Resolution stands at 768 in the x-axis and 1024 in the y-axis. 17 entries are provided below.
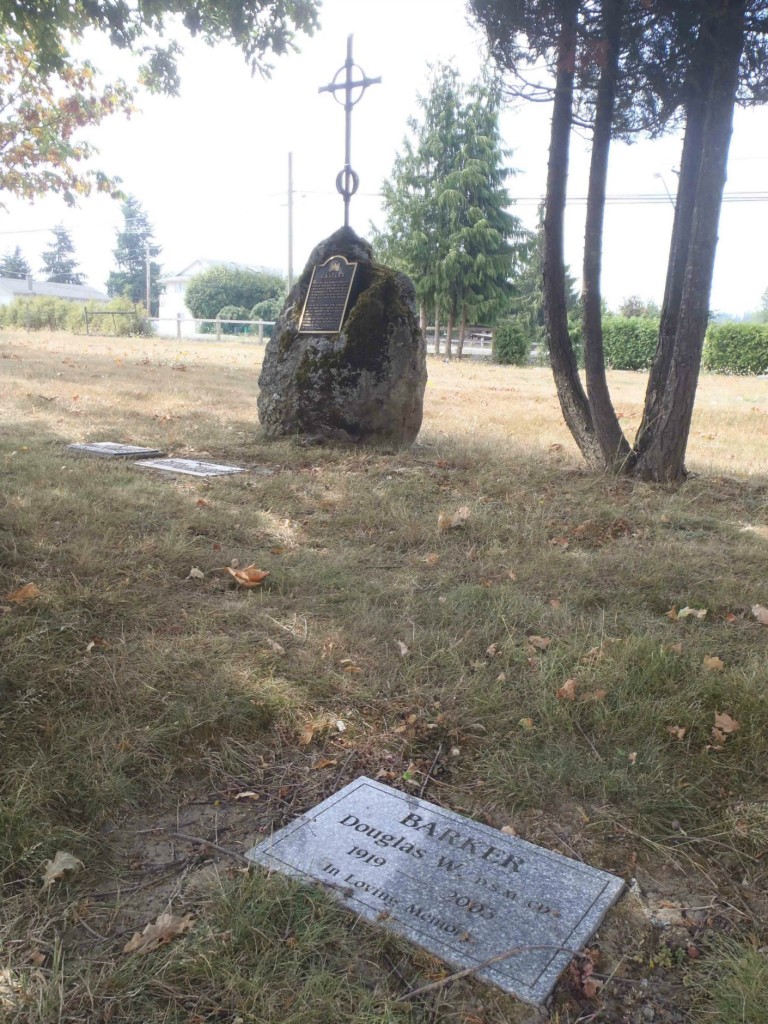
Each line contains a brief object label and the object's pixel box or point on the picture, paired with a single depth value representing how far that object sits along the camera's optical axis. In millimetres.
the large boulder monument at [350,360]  7266
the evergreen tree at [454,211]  26891
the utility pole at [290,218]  32334
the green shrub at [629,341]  28281
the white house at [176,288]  75938
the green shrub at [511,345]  27828
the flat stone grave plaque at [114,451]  6582
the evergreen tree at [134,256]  76375
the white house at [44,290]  74275
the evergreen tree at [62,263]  85375
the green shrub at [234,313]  54844
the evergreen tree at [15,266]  83438
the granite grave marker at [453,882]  1735
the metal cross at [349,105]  7773
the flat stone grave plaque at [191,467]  6188
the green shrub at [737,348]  25641
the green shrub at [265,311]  51250
